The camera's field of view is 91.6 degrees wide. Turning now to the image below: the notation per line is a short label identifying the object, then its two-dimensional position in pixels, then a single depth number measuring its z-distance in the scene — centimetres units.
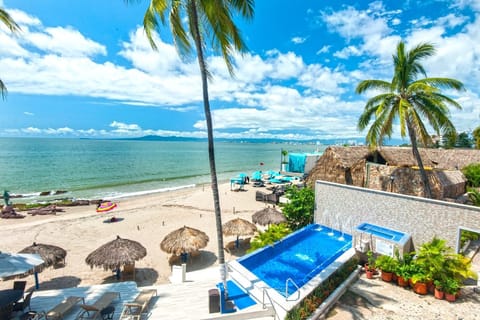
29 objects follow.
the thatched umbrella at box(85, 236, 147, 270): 895
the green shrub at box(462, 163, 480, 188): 1570
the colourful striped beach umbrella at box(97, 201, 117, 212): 2154
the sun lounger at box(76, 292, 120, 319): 618
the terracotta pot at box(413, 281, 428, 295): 697
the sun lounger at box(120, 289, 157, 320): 618
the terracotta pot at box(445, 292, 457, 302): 650
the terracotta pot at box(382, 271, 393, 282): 775
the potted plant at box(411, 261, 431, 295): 698
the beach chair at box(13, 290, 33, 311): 661
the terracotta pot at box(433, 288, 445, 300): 669
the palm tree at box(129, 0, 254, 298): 636
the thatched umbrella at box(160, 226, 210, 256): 1038
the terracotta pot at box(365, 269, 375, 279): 809
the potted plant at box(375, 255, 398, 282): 775
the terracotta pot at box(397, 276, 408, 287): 737
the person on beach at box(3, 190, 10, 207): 2412
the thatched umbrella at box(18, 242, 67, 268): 898
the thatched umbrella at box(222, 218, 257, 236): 1180
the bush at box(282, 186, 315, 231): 1264
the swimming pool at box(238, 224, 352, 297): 790
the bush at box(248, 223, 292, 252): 969
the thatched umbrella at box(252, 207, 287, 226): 1263
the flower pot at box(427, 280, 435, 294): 699
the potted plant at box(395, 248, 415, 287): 739
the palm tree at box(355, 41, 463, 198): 1029
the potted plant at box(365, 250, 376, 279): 812
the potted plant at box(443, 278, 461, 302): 652
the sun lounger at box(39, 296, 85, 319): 609
